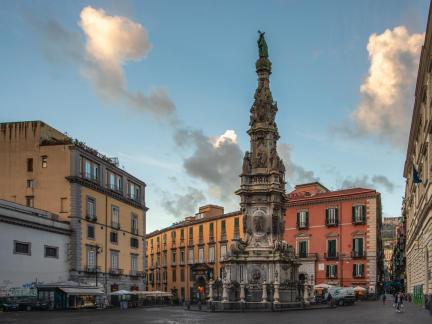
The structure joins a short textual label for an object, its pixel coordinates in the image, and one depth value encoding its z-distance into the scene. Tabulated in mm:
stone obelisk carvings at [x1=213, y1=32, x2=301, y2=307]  45812
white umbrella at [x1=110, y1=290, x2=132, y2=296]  62781
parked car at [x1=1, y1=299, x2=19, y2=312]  50188
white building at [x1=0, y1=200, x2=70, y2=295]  53312
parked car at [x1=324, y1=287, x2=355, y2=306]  56438
